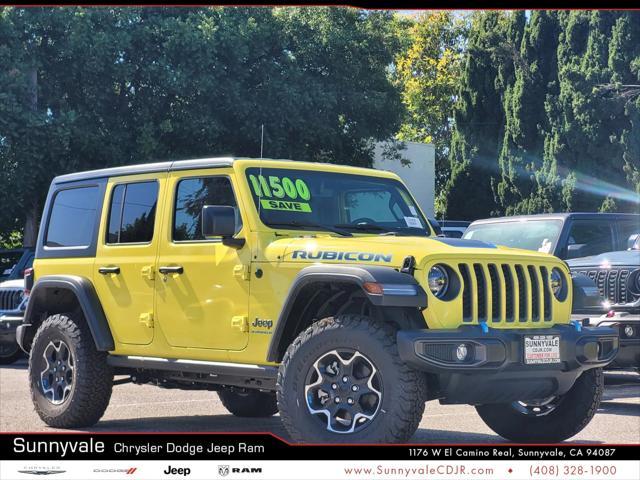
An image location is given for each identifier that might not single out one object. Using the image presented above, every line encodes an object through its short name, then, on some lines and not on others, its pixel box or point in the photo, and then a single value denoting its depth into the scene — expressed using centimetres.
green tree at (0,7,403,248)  2492
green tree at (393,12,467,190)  5106
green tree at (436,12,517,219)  4009
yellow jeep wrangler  647
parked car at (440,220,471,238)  1727
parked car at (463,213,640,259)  1248
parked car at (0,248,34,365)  1555
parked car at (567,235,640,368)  1053
